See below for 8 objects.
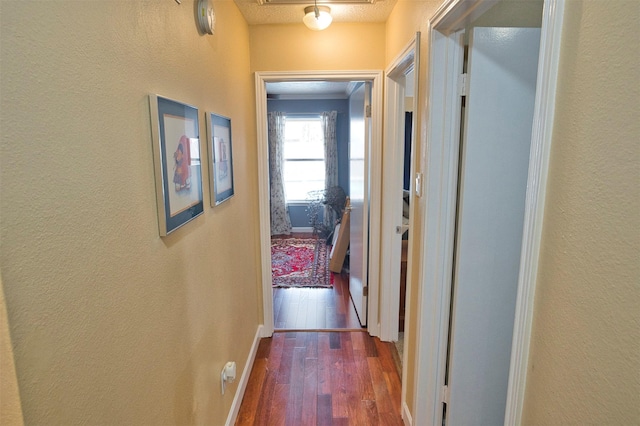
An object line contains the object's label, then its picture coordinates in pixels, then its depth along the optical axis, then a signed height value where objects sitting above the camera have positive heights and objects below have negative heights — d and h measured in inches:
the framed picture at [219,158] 64.1 -0.8
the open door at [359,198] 112.4 -14.9
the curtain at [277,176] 234.0 -14.7
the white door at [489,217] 57.3 -10.7
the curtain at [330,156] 233.9 -1.6
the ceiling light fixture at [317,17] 85.2 +32.1
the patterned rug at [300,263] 163.0 -56.1
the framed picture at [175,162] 42.6 -1.1
